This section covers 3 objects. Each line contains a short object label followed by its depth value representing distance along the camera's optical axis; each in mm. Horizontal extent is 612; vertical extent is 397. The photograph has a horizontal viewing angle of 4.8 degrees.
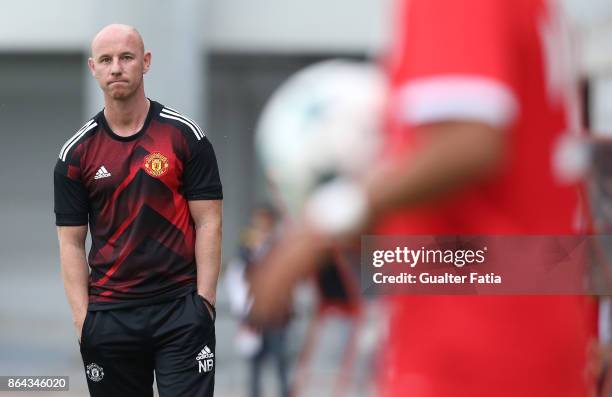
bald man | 20982
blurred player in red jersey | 13223
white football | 13413
